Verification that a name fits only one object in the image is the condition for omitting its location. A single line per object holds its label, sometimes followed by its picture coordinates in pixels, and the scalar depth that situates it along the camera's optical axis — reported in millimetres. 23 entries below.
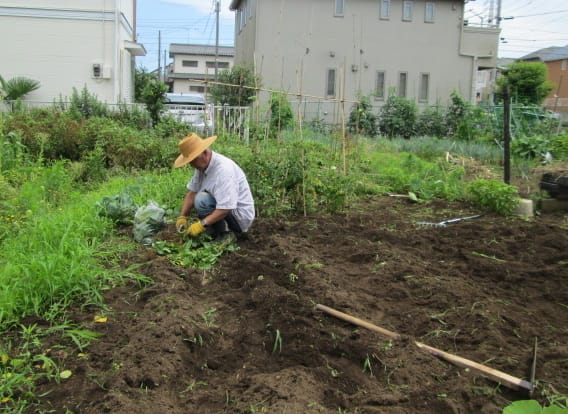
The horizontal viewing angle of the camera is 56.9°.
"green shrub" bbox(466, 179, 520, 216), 6535
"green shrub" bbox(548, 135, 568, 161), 10594
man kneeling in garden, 4395
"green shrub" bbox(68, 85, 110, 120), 12961
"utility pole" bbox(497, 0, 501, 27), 30620
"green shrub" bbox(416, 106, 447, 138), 20203
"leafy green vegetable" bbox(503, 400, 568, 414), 1704
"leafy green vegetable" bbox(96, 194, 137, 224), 5043
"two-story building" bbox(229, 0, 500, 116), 22250
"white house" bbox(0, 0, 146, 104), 14938
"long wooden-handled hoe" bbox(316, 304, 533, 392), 2451
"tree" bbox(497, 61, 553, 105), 24641
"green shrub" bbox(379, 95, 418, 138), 20250
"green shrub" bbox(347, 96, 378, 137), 18891
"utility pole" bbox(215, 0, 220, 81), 31808
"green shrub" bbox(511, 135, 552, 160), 10750
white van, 11133
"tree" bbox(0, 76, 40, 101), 14082
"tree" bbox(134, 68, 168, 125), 11867
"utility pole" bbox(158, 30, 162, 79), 48219
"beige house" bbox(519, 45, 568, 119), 41447
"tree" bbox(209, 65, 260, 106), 15961
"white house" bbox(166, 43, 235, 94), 54938
